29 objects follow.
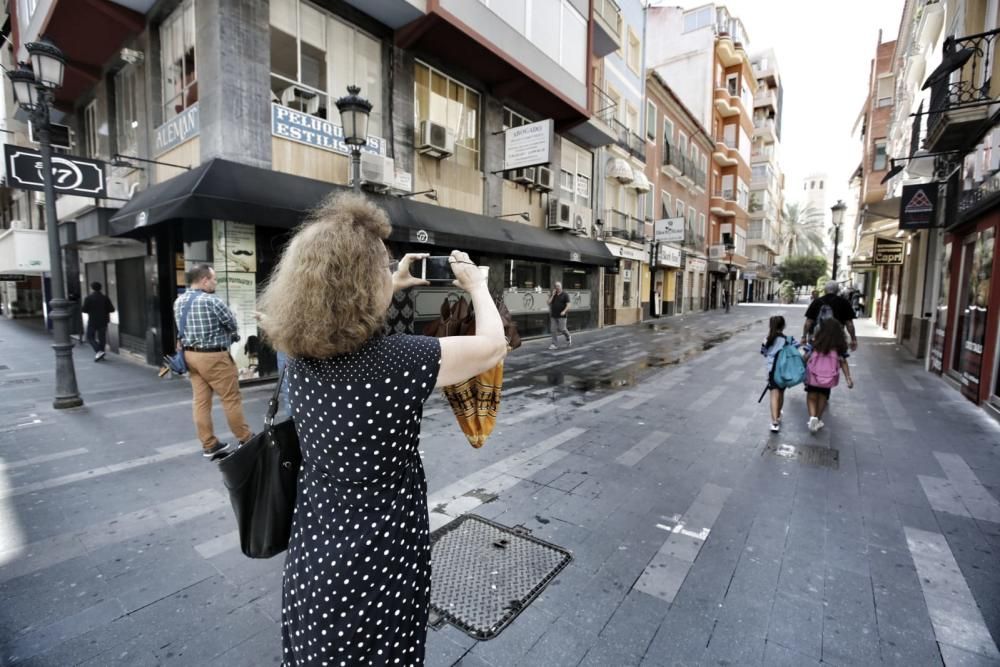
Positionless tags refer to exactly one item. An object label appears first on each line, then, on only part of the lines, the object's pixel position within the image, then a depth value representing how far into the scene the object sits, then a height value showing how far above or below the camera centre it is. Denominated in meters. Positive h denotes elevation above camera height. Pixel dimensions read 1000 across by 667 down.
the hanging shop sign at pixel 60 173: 6.80 +1.64
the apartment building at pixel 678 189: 24.38 +6.07
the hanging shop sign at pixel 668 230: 22.19 +2.93
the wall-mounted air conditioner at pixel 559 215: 16.12 +2.54
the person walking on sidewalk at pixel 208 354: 4.63 -0.70
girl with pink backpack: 5.88 -0.91
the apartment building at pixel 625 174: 20.03 +5.09
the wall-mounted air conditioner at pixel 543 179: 15.49 +3.68
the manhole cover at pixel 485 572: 2.57 -1.77
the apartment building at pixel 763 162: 45.78 +13.16
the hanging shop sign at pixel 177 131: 8.48 +2.91
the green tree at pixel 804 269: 60.75 +3.04
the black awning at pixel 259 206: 7.17 +1.43
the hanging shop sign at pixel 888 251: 16.23 +1.47
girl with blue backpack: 5.73 -0.88
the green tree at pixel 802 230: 61.12 +8.16
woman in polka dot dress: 1.27 -0.38
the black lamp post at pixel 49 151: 6.26 +1.78
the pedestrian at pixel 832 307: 6.82 -0.21
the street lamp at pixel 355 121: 7.30 +2.59
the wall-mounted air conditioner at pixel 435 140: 11.23 +3.58
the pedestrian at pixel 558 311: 13.52 -0.64
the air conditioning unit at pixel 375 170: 9.71 +2.42
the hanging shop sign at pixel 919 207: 10.12 +1.88
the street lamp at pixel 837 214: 15.89 +2.70
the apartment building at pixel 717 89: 31.42 +14.08
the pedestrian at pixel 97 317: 11.16 -0.81
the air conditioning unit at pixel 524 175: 14.66 +3.56
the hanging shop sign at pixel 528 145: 12.88 +4.03
